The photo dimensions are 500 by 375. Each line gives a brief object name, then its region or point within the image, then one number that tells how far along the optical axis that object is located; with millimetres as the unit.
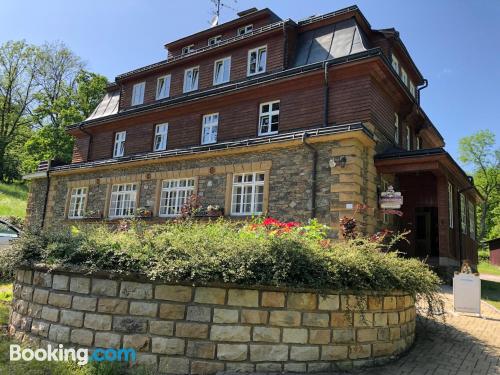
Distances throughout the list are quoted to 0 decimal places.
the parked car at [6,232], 11794
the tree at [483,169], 49938
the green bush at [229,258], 5012
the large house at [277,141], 12367
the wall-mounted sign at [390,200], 12594
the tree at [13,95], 38219
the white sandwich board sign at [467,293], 9172
